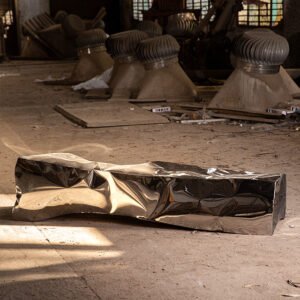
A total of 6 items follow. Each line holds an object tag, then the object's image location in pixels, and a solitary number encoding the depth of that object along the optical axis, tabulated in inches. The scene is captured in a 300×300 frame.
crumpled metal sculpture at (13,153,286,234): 149.6
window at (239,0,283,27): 518.0
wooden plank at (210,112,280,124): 286.4
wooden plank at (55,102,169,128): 293.3
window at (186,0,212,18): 647.8
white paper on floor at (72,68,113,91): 421.4
